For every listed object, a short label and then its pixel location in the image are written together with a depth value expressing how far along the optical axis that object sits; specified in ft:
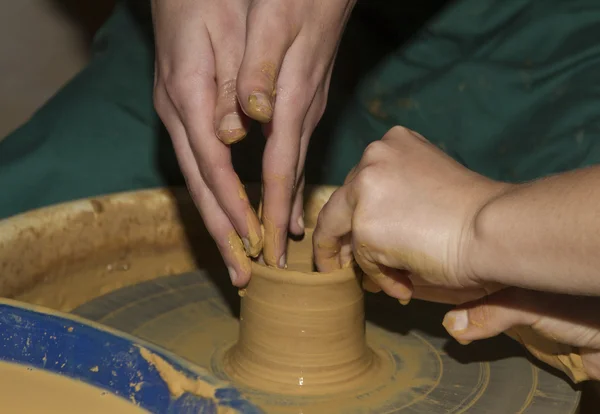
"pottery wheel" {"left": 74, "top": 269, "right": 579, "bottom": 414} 3.75
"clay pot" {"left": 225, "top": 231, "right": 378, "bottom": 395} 3.76
